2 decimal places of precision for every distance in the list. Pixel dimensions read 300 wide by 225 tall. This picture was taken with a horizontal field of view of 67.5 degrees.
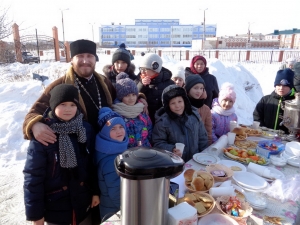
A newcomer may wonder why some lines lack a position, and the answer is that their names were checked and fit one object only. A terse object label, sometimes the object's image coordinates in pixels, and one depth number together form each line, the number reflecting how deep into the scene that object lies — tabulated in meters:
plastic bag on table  1.68
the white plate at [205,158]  2.20
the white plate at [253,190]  1.77
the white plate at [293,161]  2.25
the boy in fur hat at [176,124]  2.54
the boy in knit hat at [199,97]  3.00
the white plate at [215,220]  1.39
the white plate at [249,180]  1.81
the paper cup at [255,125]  3.35
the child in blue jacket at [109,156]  2.00
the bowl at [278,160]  2.26
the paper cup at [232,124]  3.09
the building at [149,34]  74.75
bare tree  9.39
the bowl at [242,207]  1.37
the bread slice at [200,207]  1.43
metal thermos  1.00
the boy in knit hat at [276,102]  3.38
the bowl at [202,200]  1.44
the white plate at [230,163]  2.14
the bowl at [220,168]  1.82
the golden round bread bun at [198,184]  1.66
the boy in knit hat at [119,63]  3.57
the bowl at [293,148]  2.33
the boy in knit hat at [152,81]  3.23
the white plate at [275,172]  1.99
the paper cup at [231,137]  2.77
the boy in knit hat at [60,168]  1.80
